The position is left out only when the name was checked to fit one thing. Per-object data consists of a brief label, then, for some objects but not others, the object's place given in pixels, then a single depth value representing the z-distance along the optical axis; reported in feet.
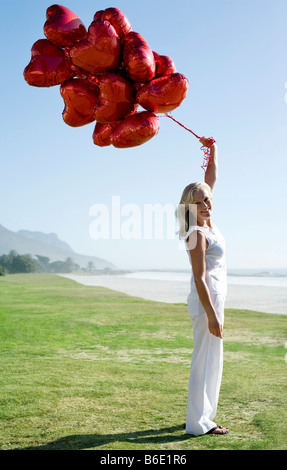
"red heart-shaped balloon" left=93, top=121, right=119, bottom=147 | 12.22
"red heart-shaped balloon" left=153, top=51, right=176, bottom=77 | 11.73
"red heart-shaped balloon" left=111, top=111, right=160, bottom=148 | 11.32
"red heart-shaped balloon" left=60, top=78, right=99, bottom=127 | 11.88
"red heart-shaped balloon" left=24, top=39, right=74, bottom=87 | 11.93
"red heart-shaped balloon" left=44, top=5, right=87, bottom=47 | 11.74
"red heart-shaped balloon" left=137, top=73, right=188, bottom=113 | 11.23
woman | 10.75
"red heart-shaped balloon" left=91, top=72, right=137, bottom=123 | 11.31
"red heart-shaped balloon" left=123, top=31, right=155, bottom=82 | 11.07
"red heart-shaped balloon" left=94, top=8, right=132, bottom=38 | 11.42
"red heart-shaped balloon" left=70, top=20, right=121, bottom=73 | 11.01
